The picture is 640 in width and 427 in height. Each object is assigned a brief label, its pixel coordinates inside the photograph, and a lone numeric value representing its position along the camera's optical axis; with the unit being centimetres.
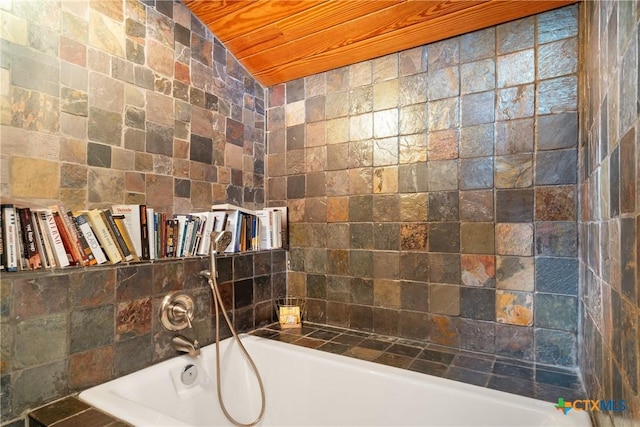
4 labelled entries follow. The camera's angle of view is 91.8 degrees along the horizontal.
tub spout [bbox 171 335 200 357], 130
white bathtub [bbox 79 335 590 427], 96
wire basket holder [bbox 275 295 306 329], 180
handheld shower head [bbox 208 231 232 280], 140
